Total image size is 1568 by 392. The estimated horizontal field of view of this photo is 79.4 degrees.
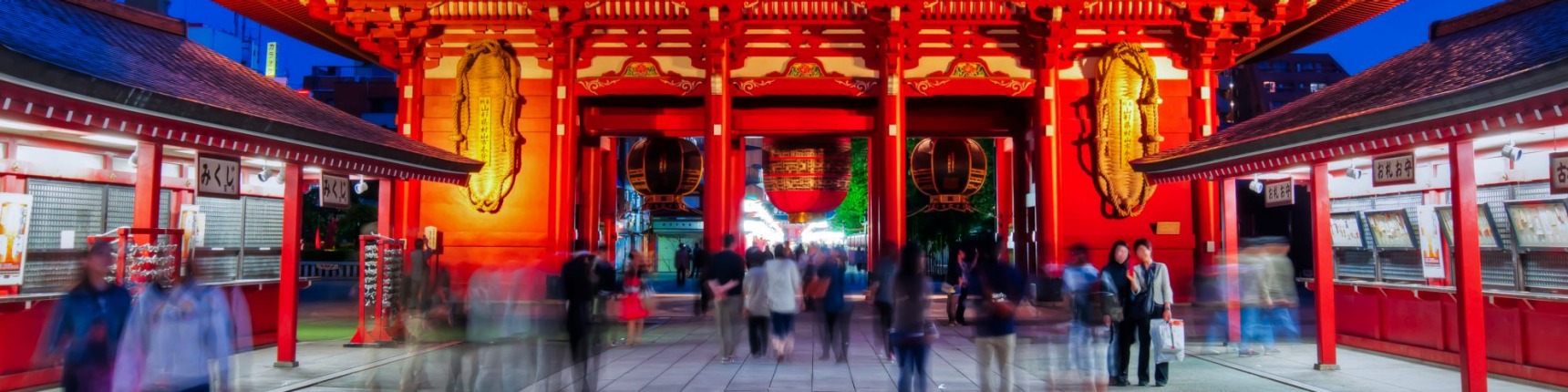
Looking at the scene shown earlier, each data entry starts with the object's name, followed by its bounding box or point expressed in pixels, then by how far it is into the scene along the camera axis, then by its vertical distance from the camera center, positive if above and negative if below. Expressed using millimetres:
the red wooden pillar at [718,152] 16766 +1505
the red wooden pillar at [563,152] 16688 +1507
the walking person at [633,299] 13289 -875
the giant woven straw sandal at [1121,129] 16719 +1895
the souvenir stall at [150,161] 8164 +926
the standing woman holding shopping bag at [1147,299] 9164 -624
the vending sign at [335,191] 11492 +577
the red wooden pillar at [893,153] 16578 +1470
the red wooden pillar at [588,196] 19312 +848
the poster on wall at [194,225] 12477 +176
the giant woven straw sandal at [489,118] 16641 +2118
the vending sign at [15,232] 9492 +74
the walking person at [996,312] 7191 -588
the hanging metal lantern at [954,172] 20016 +1357
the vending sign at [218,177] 9523 +636
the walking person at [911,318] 7582 -656
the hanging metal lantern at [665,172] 19641 +1348
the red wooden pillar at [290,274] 10758 -424
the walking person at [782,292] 10891 -636
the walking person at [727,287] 11211 -601
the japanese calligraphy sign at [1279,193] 12602 +568
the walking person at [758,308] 11273 -867
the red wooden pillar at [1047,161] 16859 +1333
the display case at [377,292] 12516 -718
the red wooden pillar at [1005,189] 21031 +1070
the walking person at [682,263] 31750 -892
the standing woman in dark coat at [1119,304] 8750 -646
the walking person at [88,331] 5574 -550
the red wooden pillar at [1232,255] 12648 -268
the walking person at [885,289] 10047 -590
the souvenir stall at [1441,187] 8352 +569
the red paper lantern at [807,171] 20969 +1449
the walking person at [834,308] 11234 -862
